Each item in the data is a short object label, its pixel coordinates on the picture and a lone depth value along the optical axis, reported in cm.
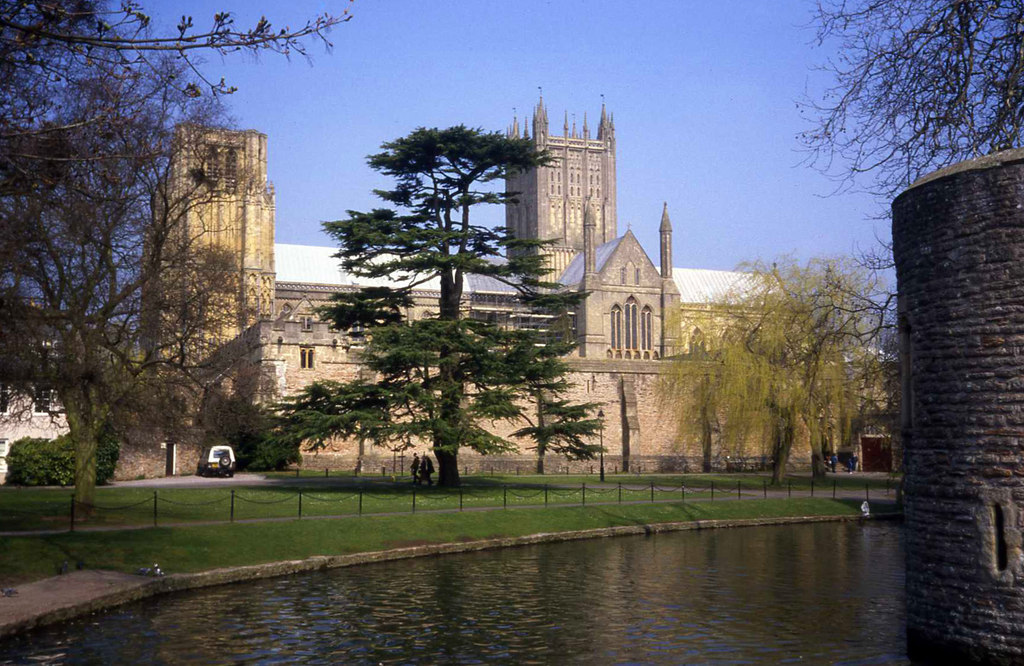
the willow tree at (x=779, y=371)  3947
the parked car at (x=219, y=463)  4119
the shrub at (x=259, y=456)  4375
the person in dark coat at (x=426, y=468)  3622
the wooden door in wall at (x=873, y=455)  5724
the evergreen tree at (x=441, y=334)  3180
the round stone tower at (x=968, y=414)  1045
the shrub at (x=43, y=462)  3466
